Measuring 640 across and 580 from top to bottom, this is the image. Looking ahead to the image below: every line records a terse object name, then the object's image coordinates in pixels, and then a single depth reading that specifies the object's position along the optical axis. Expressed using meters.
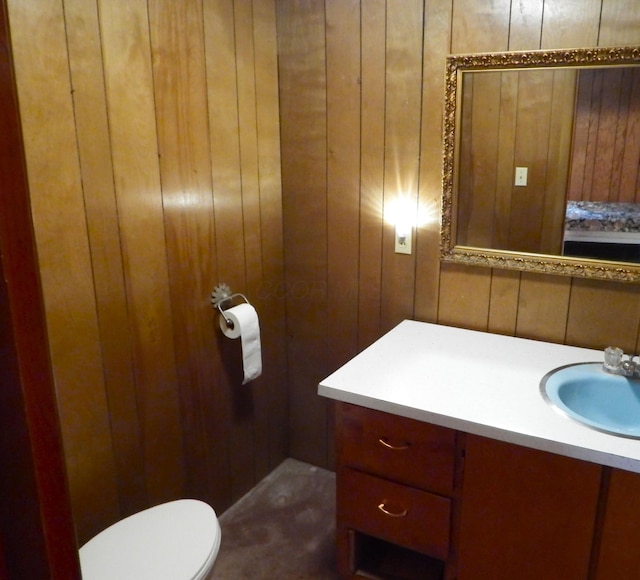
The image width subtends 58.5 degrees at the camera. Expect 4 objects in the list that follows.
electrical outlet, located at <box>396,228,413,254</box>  2.07
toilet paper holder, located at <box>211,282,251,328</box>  2.00
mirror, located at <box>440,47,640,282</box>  1.66
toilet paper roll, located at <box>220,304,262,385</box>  1.99
